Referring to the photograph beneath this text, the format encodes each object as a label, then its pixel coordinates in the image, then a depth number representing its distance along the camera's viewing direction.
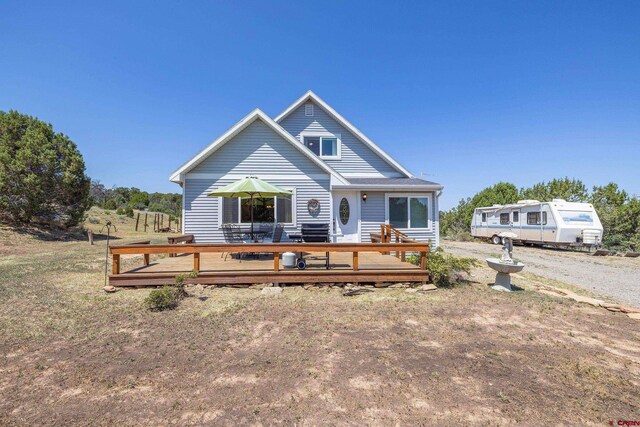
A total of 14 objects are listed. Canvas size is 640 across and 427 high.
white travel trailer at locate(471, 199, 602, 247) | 16.25
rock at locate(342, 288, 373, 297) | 6.84
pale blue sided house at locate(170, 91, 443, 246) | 10.94
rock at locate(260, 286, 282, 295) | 6.79
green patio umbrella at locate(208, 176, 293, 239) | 8.12
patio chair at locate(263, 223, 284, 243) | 9.85
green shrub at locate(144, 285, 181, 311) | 5.75
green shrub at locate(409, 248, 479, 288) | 7.49
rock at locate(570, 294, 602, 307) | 6.43
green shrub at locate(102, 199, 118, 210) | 36.51
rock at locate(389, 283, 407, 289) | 7.36
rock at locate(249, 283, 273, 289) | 7.15
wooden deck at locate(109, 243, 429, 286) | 6.98
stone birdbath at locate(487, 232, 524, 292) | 7.09
